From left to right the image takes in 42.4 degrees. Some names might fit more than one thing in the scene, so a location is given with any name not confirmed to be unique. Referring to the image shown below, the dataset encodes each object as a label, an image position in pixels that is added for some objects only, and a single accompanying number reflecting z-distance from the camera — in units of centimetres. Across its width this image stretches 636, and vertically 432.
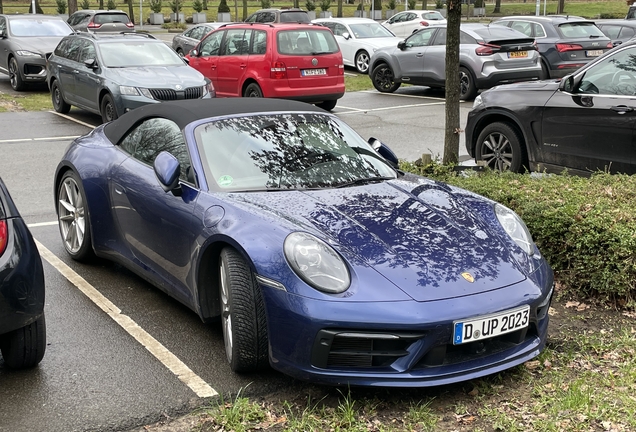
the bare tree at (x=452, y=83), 802
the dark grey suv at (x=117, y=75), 1312
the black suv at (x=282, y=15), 2895
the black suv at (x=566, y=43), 1798
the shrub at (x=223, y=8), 5378
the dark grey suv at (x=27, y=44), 1870
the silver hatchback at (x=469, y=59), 1680
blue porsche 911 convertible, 397
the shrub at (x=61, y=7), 5468
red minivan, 1480
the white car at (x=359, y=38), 2328
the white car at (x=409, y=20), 3356
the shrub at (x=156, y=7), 5508
